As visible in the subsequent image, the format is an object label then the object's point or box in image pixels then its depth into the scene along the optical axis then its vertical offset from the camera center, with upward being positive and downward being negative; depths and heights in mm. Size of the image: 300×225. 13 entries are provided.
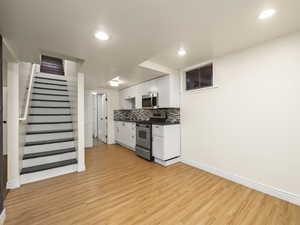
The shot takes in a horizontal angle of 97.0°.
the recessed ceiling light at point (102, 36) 1662 +999
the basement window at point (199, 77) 2936 +834
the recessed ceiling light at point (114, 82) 4055 +950
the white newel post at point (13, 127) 2203 -232
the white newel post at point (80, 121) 2893 -183
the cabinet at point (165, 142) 3168 -721
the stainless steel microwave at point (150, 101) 3769 +358
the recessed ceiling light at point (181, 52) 2361 +1126
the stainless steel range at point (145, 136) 3527 -666
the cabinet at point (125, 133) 4367 -746
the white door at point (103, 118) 5635 -255
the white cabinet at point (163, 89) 3393 +658
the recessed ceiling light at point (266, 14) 1413 +1085
